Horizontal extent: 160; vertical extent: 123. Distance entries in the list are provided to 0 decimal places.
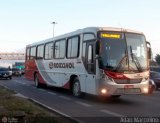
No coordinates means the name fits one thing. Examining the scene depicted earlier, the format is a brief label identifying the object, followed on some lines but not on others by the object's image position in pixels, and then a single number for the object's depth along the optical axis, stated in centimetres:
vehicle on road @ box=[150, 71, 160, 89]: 2747
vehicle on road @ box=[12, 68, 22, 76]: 5812
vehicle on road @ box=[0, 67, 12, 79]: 4325
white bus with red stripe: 1648
